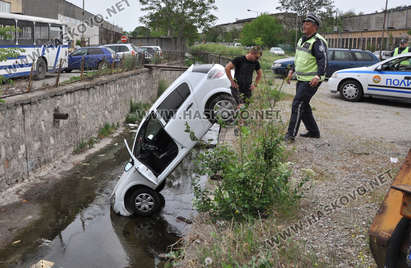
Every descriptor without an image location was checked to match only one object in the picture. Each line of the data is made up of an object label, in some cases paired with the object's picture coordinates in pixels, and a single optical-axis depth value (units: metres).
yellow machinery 2.58
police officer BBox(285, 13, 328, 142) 7.03
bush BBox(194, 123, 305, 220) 4.64
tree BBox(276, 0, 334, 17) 69.88
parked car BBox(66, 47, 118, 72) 20.17
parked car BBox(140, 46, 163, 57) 26.58
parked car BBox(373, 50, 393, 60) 39.39
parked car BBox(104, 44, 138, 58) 24.45
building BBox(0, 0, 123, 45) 33.96
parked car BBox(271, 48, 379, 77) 19.83
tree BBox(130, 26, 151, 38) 58.91
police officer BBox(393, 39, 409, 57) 14.40
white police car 12.52
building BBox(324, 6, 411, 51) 52.94
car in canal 6.96
